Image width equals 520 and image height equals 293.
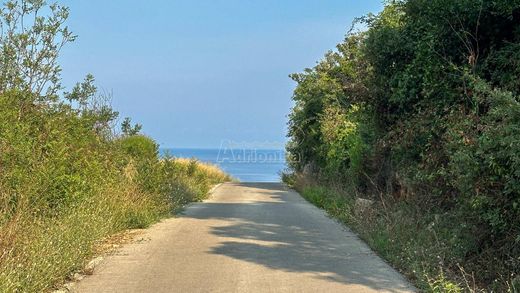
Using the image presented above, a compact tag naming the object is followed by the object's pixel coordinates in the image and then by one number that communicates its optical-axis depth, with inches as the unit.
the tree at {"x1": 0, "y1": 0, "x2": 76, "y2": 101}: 447.8
